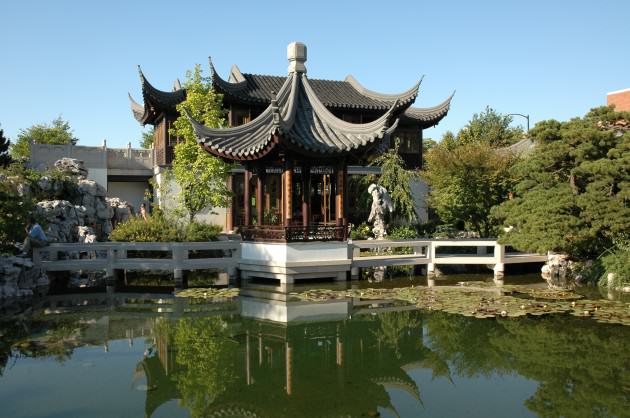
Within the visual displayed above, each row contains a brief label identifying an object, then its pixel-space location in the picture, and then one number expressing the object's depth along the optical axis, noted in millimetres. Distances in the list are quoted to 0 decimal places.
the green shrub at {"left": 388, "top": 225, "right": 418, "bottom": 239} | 16609
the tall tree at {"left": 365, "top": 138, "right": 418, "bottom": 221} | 18344
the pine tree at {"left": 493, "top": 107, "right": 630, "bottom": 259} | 11992
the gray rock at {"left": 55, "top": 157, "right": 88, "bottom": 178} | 18203
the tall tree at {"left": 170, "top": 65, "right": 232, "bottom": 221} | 15281
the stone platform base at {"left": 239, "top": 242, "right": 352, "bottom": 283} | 11867
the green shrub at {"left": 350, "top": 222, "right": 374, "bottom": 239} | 17172
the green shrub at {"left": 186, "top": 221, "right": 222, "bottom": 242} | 13641
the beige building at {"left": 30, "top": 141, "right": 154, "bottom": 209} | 19547
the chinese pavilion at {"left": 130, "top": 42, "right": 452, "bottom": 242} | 11969
